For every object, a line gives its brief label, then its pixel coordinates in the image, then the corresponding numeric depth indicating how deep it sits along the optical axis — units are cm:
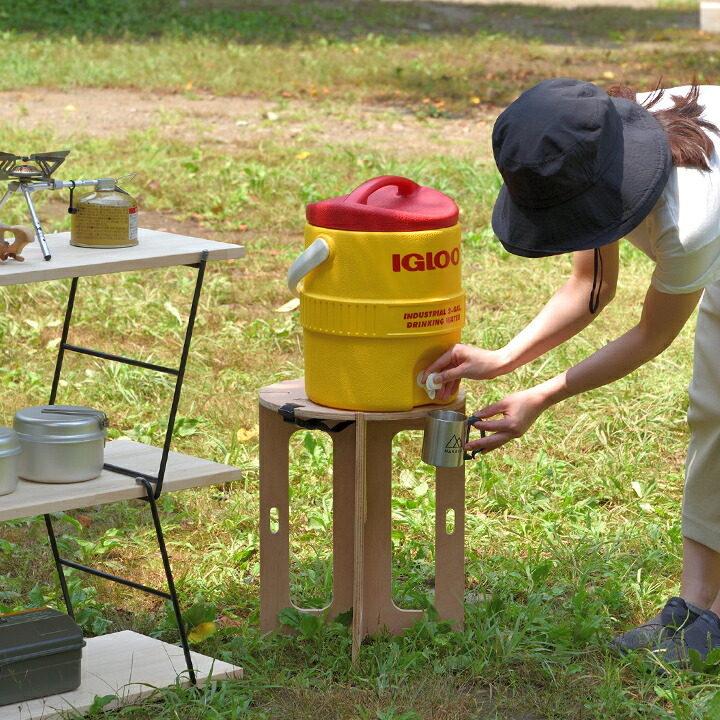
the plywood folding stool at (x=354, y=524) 541
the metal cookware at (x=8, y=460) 465
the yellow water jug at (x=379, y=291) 489
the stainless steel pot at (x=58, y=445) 482
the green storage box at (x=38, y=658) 485
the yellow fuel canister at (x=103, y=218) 488
